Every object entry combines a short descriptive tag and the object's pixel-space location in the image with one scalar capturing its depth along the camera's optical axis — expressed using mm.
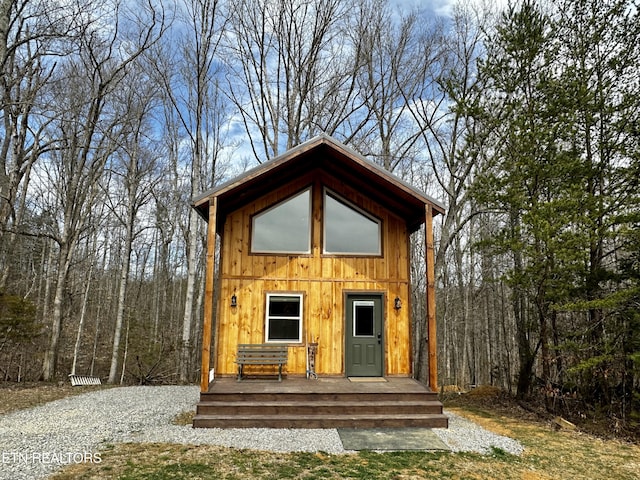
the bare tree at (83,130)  12180
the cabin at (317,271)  8117
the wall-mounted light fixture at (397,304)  8984
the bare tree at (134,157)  14086
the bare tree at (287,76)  14258
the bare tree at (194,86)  13203
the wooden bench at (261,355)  8047
